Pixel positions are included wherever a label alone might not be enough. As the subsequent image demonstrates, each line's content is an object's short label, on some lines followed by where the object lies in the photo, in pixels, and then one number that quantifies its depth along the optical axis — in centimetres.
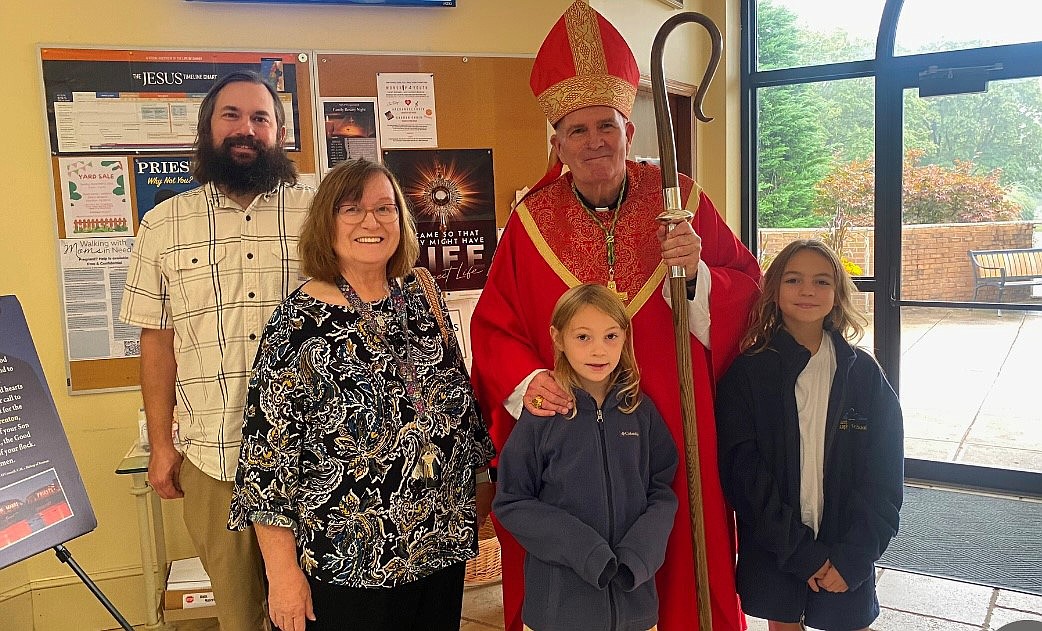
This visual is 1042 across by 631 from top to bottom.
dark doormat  339
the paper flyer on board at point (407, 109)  331
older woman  162
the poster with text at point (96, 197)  299
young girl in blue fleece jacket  172
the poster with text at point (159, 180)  306
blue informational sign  232
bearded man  202
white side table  273
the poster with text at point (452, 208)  339
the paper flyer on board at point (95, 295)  303
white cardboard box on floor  280
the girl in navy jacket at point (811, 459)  197
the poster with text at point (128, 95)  295
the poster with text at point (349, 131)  326
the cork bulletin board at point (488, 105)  328
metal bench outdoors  420
